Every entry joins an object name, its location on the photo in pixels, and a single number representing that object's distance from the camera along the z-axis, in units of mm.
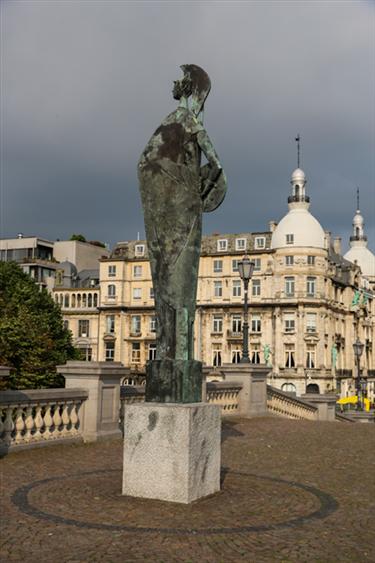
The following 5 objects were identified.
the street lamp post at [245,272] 20547
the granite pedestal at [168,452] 7730
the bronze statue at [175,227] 8586
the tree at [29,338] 37906
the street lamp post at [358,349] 41438
